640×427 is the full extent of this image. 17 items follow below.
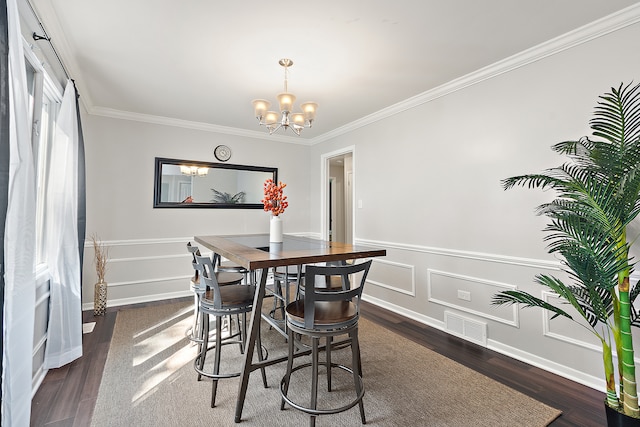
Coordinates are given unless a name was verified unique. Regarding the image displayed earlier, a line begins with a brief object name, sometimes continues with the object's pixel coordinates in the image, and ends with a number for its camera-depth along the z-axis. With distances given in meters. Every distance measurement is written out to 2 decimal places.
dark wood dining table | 1.72
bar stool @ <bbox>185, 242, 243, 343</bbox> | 2.41
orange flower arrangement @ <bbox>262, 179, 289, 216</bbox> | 2.43
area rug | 1.81
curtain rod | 1.94
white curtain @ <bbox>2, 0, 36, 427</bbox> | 1.35
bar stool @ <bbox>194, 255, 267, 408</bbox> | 1.94
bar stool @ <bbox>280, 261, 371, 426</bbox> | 1.62
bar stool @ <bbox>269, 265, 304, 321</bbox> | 2.50
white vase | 2.47
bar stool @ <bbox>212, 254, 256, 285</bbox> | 2.97
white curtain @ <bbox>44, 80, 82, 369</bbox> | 2.38
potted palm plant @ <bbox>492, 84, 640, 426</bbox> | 1.55
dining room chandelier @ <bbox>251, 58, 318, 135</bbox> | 2.56
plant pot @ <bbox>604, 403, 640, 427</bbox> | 1.52
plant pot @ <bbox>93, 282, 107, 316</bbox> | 3.58
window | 2.05
